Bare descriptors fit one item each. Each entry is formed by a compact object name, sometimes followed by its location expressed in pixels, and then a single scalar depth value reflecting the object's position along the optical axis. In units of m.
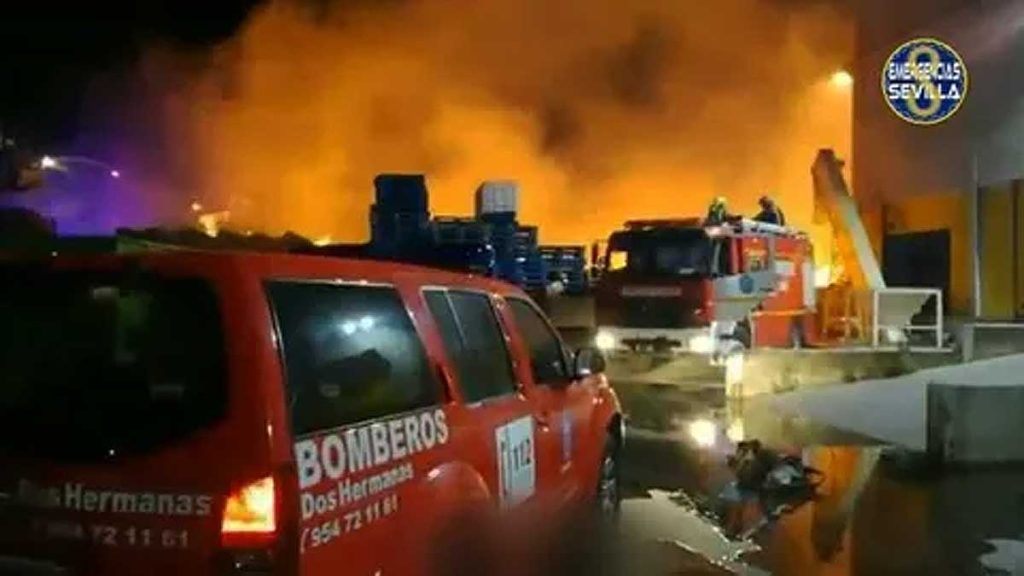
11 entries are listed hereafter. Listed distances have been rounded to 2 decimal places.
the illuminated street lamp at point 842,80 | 29.45
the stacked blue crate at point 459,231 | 18.66
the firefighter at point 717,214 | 18.06
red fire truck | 17.30
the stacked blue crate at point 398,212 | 18.44
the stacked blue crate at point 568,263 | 24.36
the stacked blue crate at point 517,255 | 20.71
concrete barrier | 10.55
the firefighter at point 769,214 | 20.08
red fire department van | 3.60
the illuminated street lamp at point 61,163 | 25.06
